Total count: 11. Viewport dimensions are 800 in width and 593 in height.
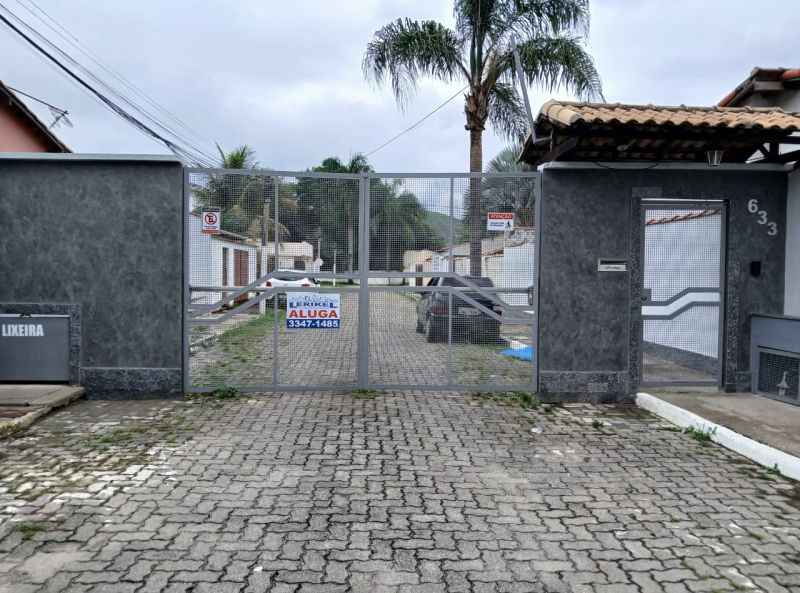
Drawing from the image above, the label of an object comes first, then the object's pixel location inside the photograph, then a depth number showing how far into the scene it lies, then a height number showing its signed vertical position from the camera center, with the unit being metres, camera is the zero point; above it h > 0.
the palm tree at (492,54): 14.23 +5.20
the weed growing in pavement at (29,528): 3.87 -1.60
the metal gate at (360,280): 7.60 -0.05
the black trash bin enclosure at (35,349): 7.53 -0.91
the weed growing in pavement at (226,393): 7.71 -1.45
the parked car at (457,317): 7.75 -0.50
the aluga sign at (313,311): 7.80 -0.44
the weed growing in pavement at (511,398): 7.64 -1.49
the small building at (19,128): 14.97 +3.72
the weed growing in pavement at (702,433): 6.15 -1.52
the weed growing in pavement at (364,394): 7.78 -1.47
